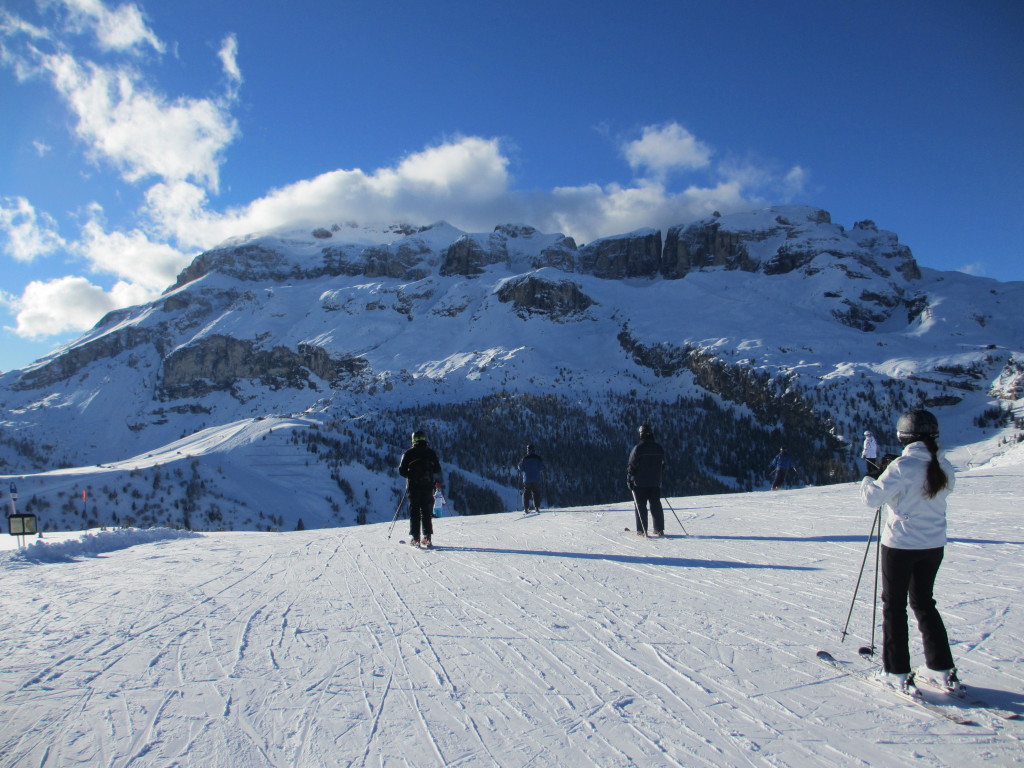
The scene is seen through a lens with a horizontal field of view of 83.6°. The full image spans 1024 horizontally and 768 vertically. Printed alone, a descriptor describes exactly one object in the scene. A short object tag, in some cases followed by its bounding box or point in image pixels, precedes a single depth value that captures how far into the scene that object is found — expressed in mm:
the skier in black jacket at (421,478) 9695
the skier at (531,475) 15922
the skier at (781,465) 22641
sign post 11201
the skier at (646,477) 9844
